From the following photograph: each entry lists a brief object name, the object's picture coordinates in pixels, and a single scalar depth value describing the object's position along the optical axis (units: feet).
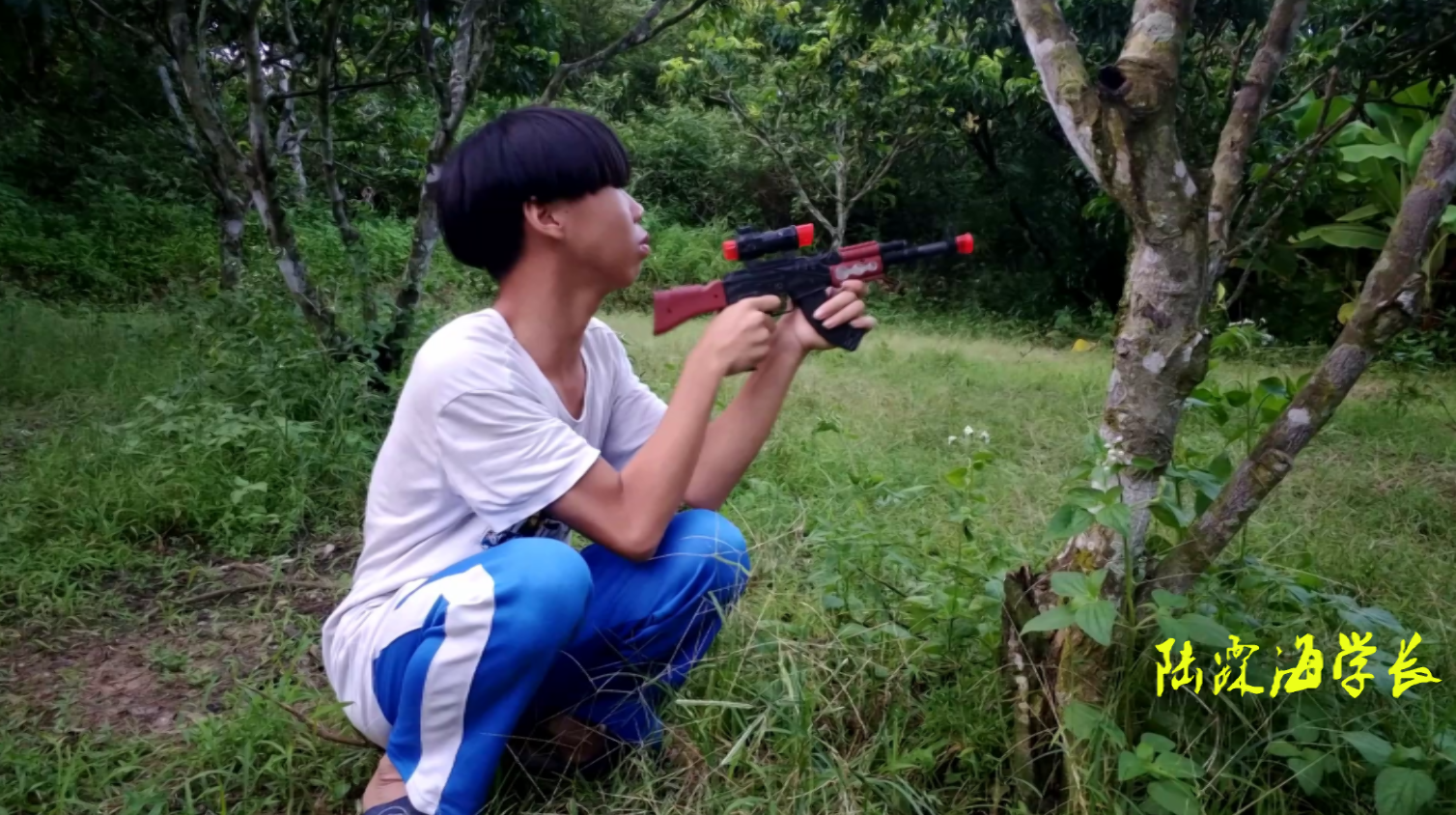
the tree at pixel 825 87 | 28.68
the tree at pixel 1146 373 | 4.71
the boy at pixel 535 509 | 4.72
